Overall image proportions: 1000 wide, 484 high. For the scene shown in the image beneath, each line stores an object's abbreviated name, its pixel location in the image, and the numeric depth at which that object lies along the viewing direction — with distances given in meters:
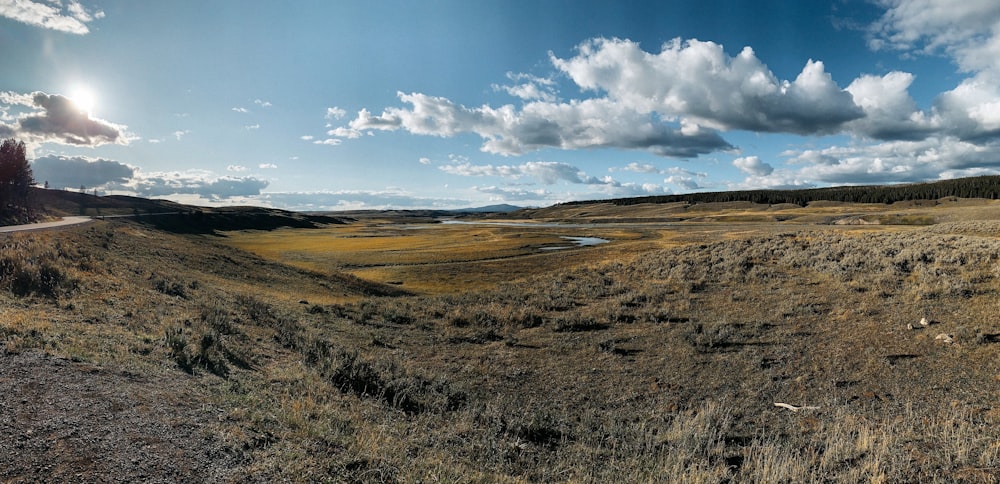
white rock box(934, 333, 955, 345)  11.63
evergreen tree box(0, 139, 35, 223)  50.64
